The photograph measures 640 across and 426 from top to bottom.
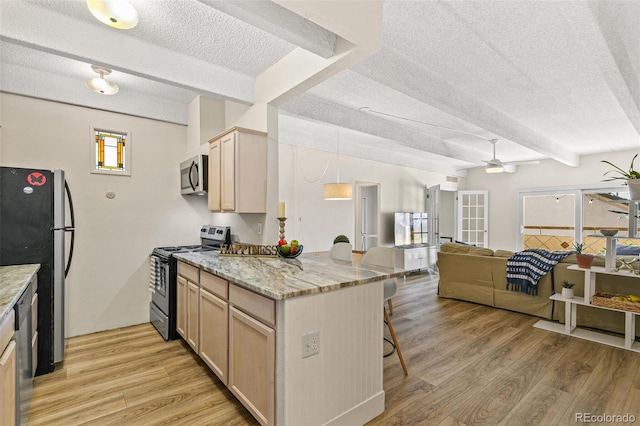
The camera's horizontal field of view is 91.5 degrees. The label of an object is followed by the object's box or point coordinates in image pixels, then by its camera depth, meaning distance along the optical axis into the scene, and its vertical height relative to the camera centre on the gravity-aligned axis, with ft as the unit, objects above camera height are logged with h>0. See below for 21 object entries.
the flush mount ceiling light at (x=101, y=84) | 9.52 +3.91
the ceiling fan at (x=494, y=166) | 17.97 +2.82
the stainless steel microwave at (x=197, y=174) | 11.34 +1.39
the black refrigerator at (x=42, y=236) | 7.79 -0.67
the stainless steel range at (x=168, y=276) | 10.25 -2.20
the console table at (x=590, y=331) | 9.85 -3.66
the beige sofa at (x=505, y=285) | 11.21 -2.97
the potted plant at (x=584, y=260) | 10.57 -1.53
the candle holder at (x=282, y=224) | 9.59 -0.35
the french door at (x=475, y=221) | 27.02 -0.58
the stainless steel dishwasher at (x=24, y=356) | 5.55 -2.89
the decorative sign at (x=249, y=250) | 9.37 -1.16
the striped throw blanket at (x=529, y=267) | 12.24 -2.11
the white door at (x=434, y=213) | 23.34 +0.07
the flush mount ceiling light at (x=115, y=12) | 5.92 +3.91
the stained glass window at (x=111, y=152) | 11.15 +2.16
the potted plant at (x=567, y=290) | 11.11 -2.68
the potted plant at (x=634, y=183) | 9.82 +1.03
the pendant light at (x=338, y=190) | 15.81 +1.18
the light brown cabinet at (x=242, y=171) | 9.43 +1.30
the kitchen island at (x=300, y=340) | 5.40 -2.46
